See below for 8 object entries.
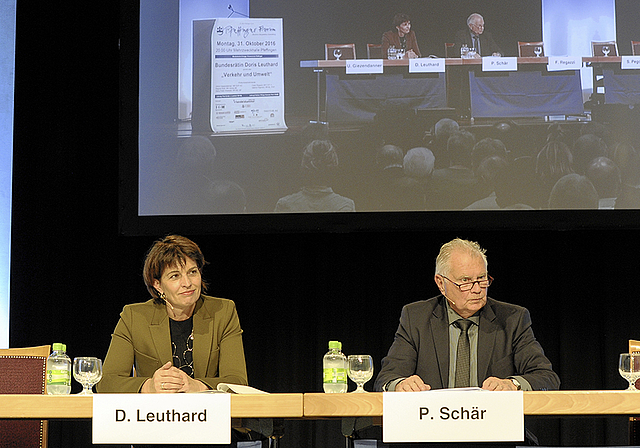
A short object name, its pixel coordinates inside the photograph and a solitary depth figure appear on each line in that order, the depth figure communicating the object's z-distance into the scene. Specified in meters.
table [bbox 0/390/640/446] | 3.61
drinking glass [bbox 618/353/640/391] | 4.20
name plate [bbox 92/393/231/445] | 3.50
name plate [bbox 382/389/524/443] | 3.50
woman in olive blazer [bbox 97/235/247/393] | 5.35
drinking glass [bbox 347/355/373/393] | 4.36
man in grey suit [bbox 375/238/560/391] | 5.13
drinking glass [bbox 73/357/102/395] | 4.25
